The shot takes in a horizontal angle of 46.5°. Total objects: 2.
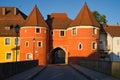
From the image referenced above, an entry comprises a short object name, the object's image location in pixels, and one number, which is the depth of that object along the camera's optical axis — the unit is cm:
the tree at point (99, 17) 4369
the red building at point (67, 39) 3107
